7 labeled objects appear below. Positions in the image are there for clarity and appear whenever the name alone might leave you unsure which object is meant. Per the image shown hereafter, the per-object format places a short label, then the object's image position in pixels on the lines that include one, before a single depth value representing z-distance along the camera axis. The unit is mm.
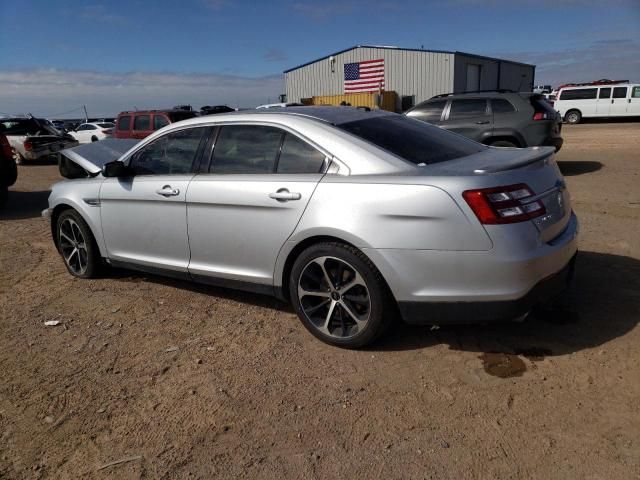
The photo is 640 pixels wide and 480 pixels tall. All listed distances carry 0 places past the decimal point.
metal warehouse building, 29781
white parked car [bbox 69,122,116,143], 23141
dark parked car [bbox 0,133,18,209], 9172
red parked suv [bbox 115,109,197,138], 15391
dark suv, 10469
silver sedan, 2979
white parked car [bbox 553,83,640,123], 27406
